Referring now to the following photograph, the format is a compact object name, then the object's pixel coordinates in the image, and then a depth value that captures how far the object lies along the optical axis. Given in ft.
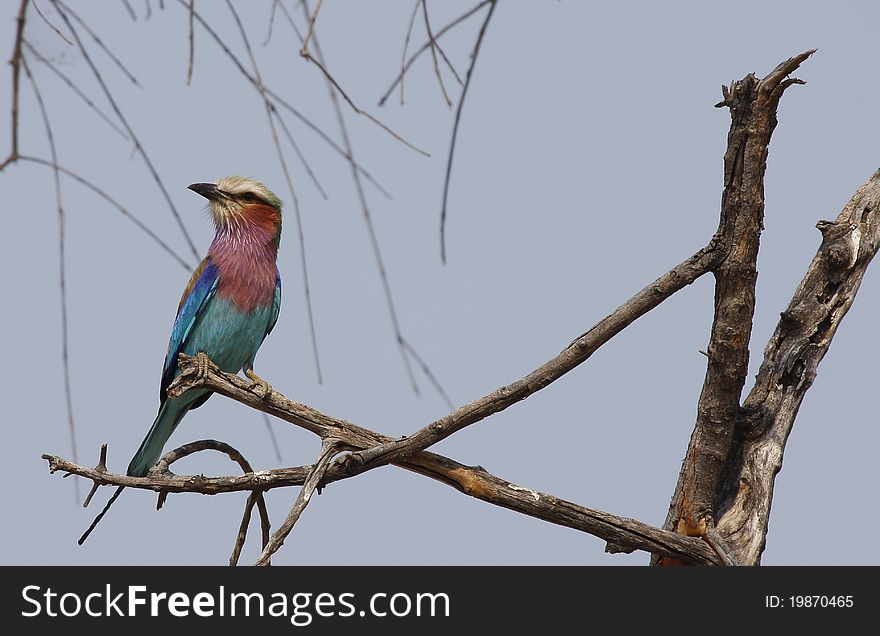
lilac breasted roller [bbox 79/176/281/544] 43.18
